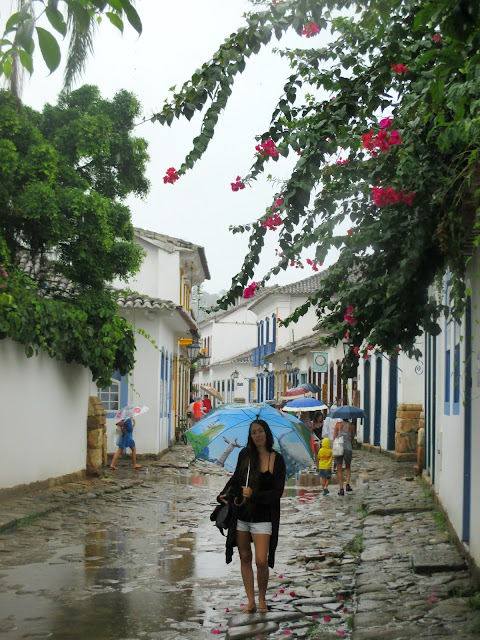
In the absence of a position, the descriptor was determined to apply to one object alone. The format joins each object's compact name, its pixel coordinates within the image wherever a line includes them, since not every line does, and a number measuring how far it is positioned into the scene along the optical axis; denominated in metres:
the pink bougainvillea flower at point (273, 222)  7.45
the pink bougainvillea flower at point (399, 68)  6.98
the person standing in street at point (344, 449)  15.08
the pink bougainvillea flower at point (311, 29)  6.84
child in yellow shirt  15.56
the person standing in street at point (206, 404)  37.50
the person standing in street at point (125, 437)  19.19
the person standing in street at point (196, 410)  31.58
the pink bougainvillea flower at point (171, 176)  7.04
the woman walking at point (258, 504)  6.76
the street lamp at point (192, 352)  33.40
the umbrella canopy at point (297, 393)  27.33
